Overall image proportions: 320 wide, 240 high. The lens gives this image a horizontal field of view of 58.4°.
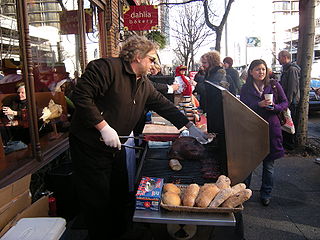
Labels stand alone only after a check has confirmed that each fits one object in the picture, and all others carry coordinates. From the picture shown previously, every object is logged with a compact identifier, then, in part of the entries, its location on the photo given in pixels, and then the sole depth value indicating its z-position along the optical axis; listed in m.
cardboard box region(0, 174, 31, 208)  2.22
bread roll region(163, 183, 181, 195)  1.93
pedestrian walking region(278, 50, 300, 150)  5.30
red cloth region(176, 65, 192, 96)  4.58
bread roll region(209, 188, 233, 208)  1.76
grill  1.74
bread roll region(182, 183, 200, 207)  1.79
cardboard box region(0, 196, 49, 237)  2.16
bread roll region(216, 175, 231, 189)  1.92
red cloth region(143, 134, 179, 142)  2.53
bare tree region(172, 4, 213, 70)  19.50
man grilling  2.05
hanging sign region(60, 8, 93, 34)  4.71
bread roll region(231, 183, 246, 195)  1.83
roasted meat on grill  2.57
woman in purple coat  3.36
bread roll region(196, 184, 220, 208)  1.77
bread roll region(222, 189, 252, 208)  1.76
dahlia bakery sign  7.79
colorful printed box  1.81
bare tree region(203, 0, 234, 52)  9.86
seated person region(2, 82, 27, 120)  3.42
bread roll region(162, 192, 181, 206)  1.79
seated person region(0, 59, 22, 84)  3.46
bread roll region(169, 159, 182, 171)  2.41
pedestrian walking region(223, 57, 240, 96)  7.99
